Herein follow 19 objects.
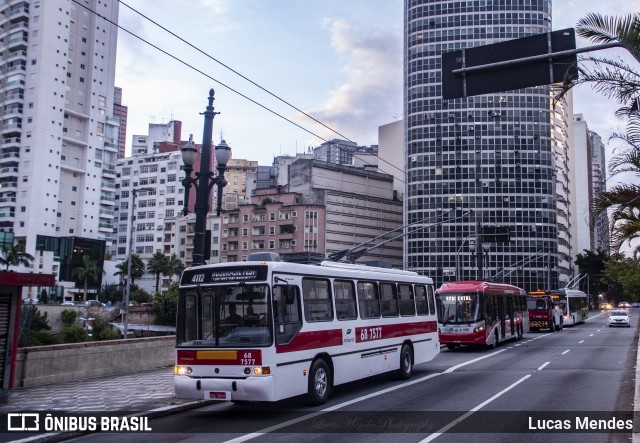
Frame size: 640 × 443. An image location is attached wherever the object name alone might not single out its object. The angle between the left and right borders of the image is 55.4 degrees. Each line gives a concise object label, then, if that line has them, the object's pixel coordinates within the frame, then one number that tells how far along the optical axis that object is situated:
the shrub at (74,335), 33.12
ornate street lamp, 15.80
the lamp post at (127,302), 49.22
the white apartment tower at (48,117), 95.12
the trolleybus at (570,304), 51.31
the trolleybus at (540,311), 45.78
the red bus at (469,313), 27.92
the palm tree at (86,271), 98.69
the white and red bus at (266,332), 12.25
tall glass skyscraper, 102.00
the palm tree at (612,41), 10.18
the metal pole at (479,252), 42.59
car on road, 54.41
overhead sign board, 10.08
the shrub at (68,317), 70.94
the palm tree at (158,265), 111.94
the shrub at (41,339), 42.80
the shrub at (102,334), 46.95
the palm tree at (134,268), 110.31
